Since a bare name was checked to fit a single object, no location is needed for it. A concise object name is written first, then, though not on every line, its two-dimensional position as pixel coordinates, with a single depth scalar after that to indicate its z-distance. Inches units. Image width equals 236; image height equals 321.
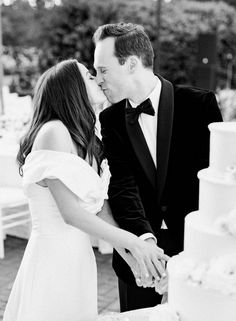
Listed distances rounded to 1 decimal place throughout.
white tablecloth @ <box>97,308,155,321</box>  86.7
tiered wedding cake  70.8
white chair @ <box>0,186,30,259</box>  208.4
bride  86.8
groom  94.0
